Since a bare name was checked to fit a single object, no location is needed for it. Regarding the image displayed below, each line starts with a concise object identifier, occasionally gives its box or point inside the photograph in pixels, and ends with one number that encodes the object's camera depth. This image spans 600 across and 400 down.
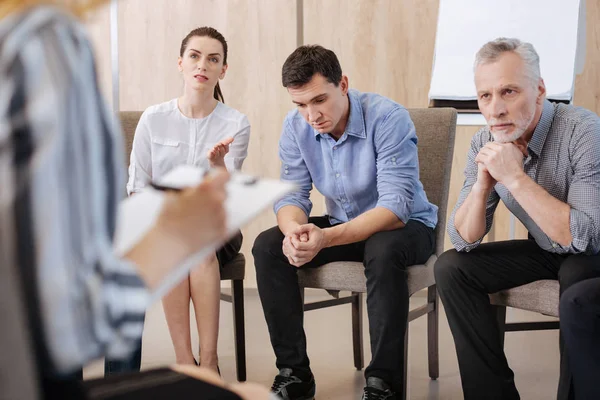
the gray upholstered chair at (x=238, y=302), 2.29
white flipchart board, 3.03
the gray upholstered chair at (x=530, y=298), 1.82
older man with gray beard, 1.83
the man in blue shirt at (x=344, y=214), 2.01
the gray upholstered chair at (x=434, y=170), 2.33
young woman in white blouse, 2.46
